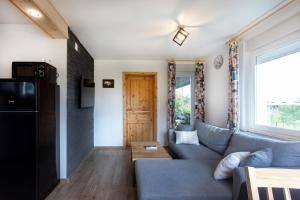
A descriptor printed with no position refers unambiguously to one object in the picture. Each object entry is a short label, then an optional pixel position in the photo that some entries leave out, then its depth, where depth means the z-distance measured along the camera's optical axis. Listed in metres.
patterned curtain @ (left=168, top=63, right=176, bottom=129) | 3.67
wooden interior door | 3.90
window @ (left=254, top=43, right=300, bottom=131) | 1.77
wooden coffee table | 2.11
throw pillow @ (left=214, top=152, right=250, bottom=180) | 1.47
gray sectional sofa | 1.26
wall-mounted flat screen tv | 2.71
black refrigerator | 1.68
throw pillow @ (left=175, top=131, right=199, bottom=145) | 2.79
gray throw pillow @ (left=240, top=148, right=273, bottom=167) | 1.33
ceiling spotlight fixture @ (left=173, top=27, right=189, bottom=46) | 2.16
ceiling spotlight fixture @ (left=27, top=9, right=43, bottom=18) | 1.60
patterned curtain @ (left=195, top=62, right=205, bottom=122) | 3.66
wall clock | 3.03
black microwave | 1.89
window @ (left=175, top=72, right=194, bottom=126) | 3.93
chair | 0.63
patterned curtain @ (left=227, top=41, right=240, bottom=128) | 2.41
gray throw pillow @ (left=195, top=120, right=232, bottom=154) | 2.25
